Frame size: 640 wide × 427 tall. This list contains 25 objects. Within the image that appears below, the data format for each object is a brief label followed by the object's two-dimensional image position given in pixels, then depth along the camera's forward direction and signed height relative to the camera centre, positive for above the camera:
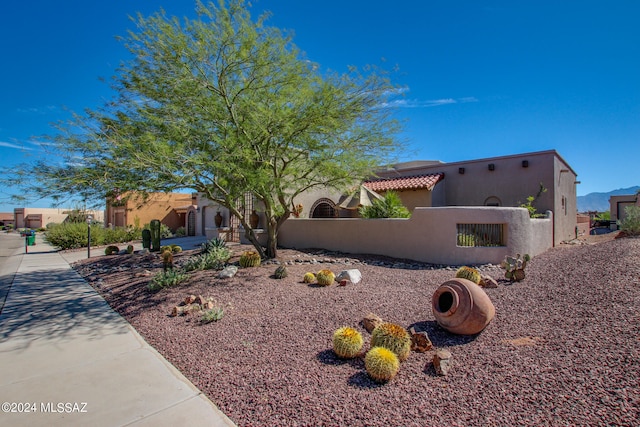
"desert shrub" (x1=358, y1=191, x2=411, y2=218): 13.32 +0.21
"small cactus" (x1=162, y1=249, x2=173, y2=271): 10.22 -1.51
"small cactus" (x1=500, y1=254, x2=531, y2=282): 7.75 -1.41
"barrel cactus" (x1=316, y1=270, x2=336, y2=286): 7.90 -1.62
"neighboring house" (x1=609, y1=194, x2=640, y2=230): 32.81 +1.03
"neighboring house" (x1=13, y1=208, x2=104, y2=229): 53.59 -0.46
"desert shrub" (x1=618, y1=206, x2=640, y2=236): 12.97 -0.43
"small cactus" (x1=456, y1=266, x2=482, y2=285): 7.42 -1.47
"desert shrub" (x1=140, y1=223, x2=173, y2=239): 25.44 -1.48
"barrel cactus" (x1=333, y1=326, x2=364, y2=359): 4.39 -1.85
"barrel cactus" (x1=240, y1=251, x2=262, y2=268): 10.36 -1.52
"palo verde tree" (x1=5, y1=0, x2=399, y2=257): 7.39 +2.74
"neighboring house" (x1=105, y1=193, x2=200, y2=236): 28.14 +0.07
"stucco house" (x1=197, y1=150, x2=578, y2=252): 15.72 +1.39
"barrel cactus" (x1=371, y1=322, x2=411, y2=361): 4.25 -1.75
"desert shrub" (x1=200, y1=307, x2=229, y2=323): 6.02 -1.96
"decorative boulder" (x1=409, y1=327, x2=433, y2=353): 4.55 -1.90
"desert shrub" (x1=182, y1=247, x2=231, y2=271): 10.32 -1.61
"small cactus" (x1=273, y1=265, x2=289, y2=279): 8.81 -1.66
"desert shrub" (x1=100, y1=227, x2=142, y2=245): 22.19 -1.52
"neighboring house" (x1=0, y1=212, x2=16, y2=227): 65.85 -0.58
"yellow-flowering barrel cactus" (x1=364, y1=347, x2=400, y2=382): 3.81 -1.86
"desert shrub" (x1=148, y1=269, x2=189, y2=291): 8.30 -1.77
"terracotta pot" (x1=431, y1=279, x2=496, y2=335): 4.75 -1.49
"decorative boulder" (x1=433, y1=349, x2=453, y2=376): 3.96 -1.92
